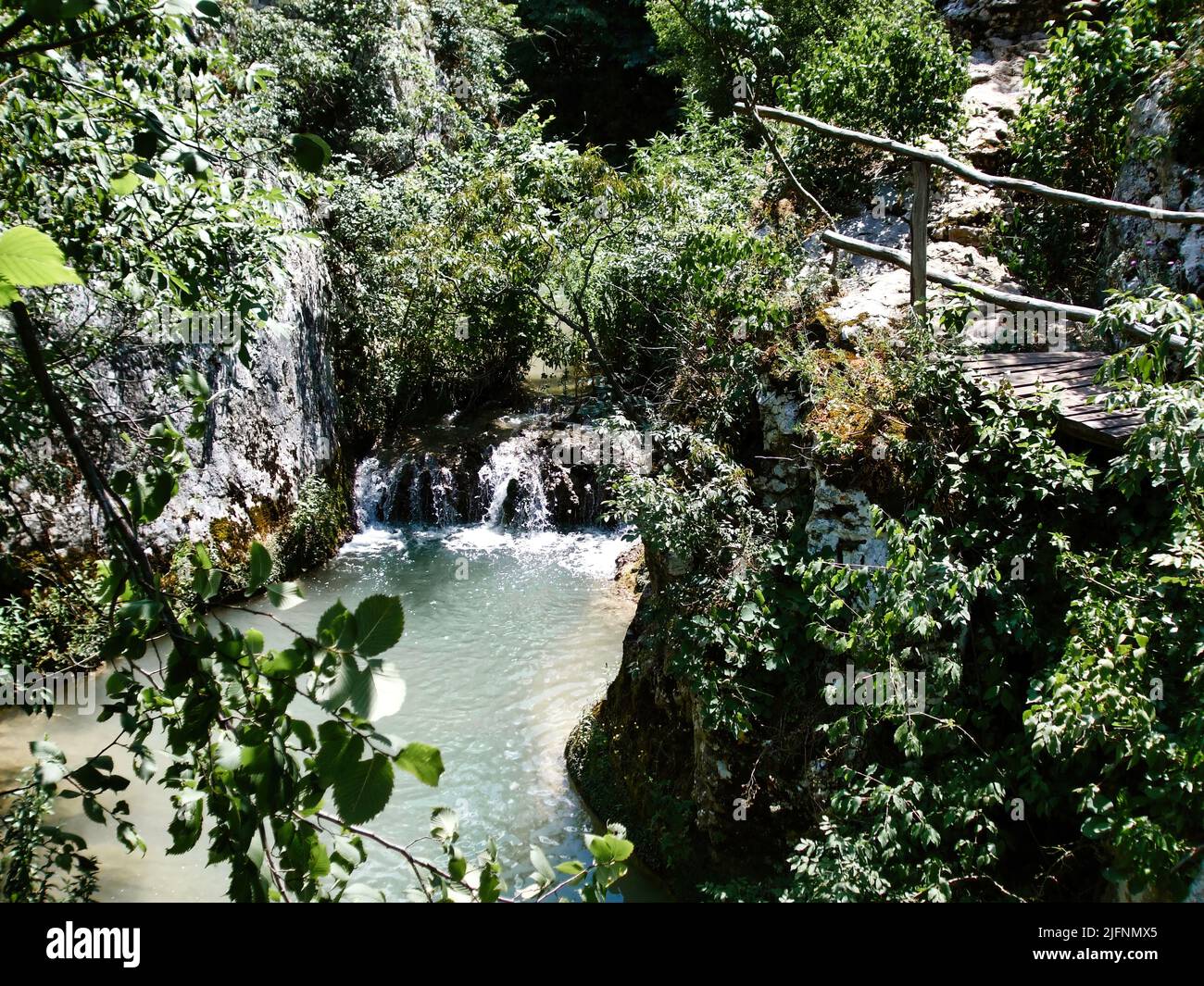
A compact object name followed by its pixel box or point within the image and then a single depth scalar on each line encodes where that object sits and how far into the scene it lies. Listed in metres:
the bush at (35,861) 1.48
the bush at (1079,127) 6.52
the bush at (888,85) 7.77
